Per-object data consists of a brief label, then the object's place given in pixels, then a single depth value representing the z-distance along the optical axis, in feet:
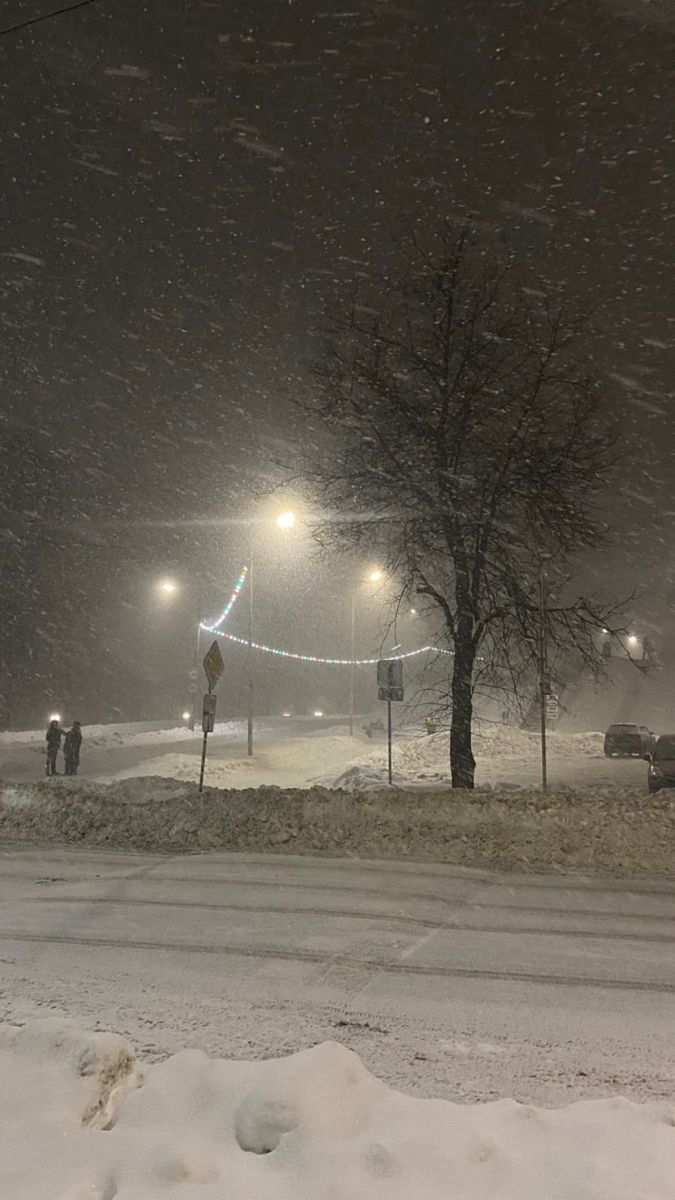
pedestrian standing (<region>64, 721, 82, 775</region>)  83.41
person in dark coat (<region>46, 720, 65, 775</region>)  81.30
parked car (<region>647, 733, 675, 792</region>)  70.79
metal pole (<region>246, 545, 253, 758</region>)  101.10
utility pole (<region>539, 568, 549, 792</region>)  51.65
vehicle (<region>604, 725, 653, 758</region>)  123.13
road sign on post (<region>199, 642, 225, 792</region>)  50.60
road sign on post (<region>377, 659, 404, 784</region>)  59.31
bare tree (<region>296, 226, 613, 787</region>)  52.29
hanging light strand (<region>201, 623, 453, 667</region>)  171.37
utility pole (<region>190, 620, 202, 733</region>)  144.19
